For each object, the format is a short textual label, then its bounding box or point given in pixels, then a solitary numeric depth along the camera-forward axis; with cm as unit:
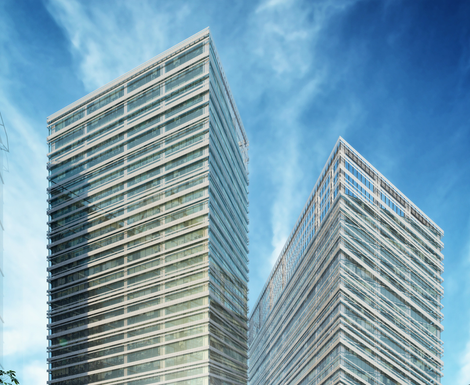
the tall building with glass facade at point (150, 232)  8831
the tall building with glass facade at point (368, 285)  10050
